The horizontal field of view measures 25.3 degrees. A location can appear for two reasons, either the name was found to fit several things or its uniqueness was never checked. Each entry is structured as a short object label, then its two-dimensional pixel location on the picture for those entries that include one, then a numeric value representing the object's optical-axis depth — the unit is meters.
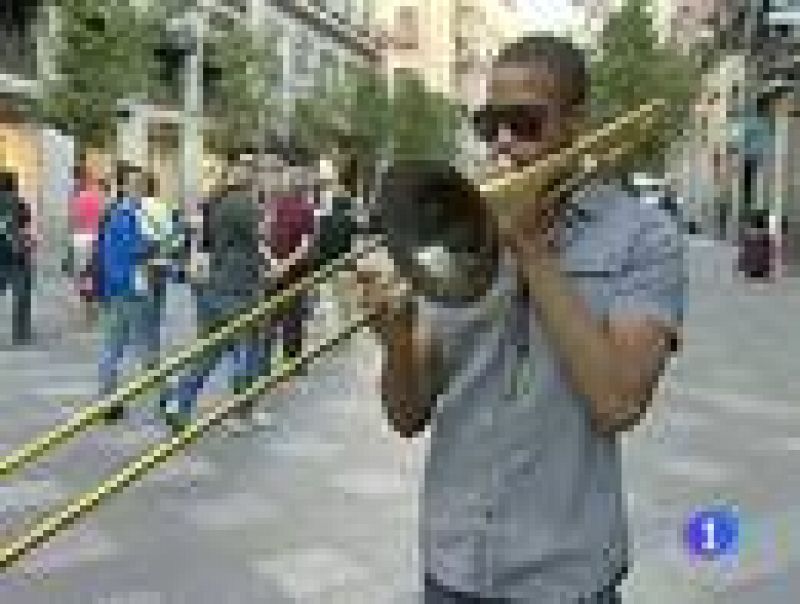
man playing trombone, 2.56
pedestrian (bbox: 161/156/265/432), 10.88
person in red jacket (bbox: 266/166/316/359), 12.34
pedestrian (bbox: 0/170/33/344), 15.53
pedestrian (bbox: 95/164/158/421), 11.34
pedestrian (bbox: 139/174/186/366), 11.46
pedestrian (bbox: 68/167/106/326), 17.19
